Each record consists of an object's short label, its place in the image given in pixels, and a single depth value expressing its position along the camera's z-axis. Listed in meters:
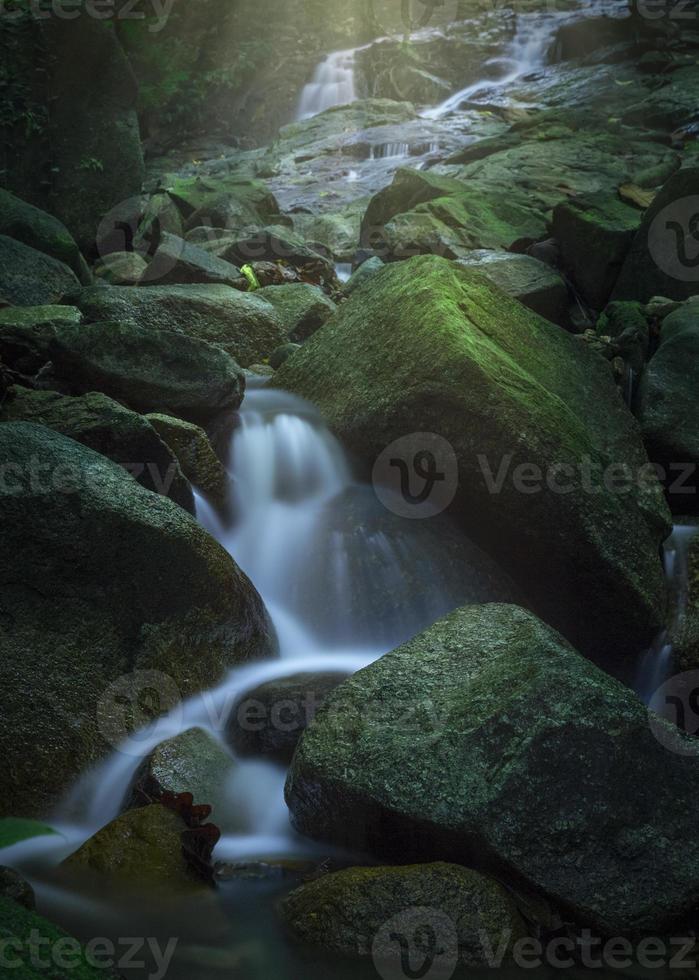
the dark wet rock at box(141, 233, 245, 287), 8.59
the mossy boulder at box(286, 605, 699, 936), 2.82
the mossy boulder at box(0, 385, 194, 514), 4.53
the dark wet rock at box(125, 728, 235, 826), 3.33
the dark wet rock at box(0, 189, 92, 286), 8.44
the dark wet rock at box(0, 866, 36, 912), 2.48
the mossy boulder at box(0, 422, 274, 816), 3.40
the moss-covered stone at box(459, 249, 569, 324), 7.87
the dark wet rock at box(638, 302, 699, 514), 5.86
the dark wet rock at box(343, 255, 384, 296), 8.54
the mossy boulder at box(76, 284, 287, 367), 6.69
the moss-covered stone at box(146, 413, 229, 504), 5.00
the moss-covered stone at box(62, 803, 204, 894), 2.92
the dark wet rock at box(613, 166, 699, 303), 8.07
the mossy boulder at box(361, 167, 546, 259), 9.95
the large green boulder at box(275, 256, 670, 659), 4.73
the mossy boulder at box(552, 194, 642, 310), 8.83
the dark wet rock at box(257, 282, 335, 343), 8.14
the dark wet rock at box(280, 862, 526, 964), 2.62
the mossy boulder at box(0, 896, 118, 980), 1.86
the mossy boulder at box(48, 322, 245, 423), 5.30
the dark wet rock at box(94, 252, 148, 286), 9.04
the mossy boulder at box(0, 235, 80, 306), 7.32
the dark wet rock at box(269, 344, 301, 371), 7.45
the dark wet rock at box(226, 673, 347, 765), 3.79
